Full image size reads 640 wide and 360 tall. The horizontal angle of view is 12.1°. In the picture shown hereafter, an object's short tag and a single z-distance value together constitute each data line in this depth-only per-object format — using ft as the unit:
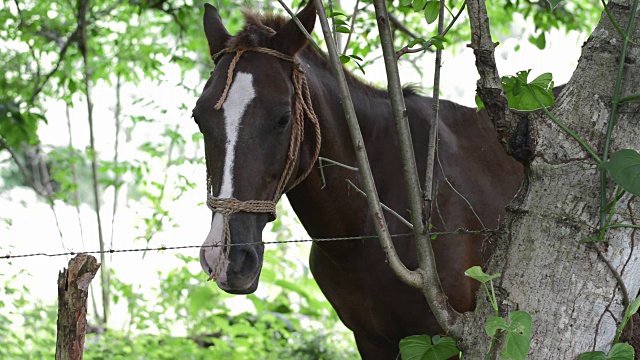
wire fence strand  19.05
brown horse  19.70
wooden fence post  18.69
